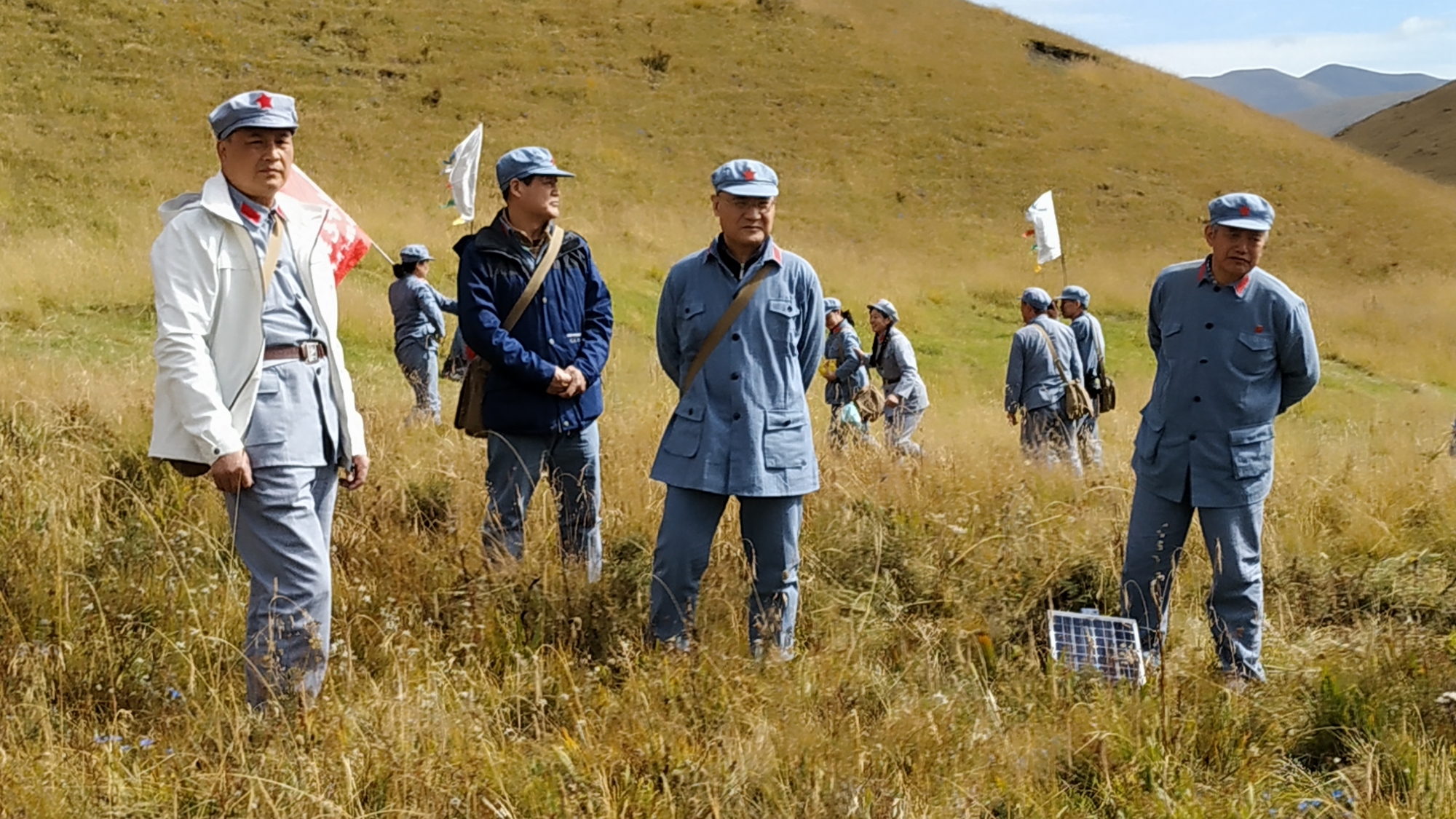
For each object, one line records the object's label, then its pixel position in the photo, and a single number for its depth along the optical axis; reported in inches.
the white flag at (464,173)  558.4
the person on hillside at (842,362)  396.2
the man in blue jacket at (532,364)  186.5
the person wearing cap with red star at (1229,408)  173.2
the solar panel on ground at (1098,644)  157.6
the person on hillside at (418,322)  406.6
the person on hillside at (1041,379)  365.4
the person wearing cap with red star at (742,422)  163.3
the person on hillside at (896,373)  383.6
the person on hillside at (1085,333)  409.4
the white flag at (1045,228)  597.6
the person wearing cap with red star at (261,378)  124.8
